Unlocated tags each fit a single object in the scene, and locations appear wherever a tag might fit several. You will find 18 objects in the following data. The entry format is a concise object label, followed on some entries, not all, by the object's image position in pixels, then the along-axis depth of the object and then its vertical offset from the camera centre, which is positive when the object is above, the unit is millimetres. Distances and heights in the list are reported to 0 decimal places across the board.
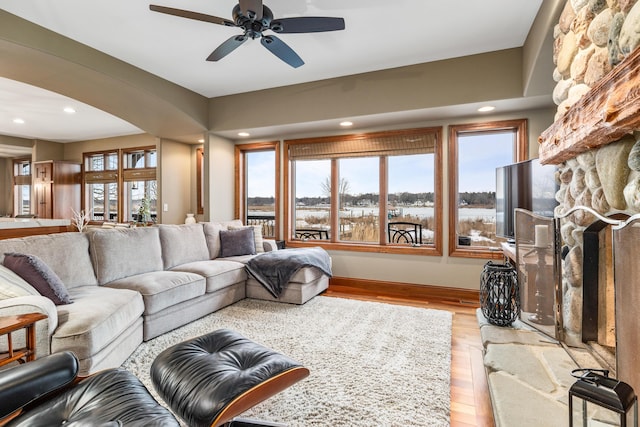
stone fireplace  1189 +232
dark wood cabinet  7168 +614
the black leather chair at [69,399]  1130 -718
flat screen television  2578 +206
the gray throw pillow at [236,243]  4336 -390
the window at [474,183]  4047 +400
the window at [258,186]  5410 +503
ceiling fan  2266 +1456
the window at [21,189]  8445 +700
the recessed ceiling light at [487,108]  3684 +1246
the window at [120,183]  6832 +720
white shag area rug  1801 -1091
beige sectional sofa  1925 -612
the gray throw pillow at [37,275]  2131 -408
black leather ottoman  1295 -741
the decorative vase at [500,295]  2205 -578
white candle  2004 -148
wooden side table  1537 -611
